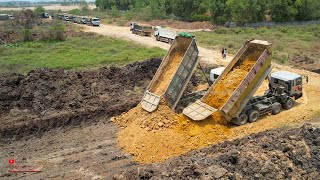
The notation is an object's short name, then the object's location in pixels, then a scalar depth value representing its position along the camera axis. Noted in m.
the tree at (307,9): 44.56
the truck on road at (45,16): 66.24
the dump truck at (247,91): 12.89
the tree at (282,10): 43.57
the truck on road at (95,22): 49.95
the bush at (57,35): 34.15
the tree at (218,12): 46.00
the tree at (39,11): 64.67
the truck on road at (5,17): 63.20
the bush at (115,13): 64.78
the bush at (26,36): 34.43
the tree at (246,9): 42.89
